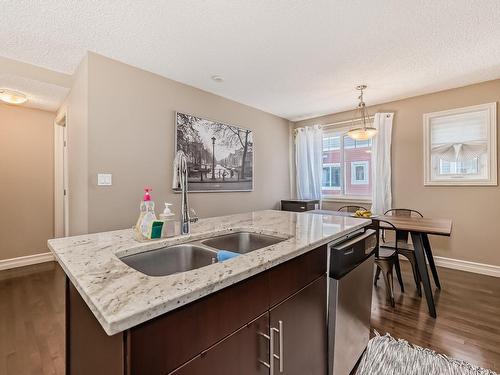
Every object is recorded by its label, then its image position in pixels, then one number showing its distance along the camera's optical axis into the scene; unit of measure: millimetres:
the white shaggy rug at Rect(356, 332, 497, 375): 1527
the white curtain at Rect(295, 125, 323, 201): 4566
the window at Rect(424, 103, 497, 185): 3100
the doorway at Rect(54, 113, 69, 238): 3672
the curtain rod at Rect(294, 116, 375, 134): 4109
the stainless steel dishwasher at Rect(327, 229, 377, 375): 1258
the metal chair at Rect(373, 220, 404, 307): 2324
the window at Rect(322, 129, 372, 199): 4150
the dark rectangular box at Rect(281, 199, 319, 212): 4297
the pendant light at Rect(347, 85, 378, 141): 3113
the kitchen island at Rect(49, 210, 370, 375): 575
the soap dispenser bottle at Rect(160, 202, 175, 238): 1202
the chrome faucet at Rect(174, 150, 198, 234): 1283
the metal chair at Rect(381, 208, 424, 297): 2446
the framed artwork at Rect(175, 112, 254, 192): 3137
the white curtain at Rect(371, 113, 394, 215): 3768
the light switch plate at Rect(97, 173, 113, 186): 2419
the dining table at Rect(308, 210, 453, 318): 2145
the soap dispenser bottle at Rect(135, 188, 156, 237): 1155
